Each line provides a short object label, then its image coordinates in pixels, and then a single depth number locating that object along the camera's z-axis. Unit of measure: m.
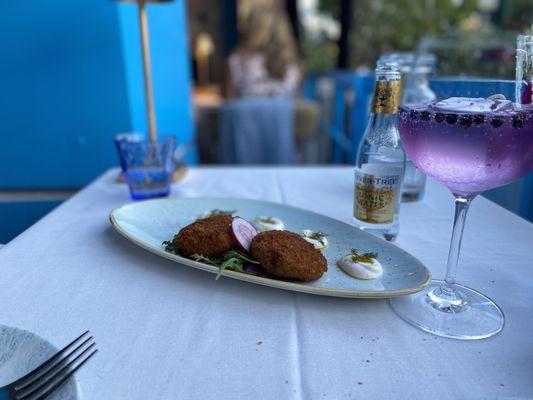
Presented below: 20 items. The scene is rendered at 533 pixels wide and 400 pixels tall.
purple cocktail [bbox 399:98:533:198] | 0.38
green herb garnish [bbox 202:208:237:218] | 0.64
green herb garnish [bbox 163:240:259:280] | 0.47
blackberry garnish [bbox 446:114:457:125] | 0.39
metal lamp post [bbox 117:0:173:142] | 1.12
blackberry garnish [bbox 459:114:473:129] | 0.38
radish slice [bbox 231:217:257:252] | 0.50
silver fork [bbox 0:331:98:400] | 0.32
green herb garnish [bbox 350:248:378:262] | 0.49
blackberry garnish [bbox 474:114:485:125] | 0.38
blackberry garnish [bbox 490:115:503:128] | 0.38
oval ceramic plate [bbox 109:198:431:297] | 0.44
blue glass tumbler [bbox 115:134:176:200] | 0.83
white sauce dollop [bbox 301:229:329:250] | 0.55
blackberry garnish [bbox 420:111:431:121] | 0.41
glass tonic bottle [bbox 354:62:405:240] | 0.59
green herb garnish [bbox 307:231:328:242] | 0.57
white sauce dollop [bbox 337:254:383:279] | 0.47
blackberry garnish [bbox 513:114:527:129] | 0.38
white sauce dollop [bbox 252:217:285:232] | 0.59
